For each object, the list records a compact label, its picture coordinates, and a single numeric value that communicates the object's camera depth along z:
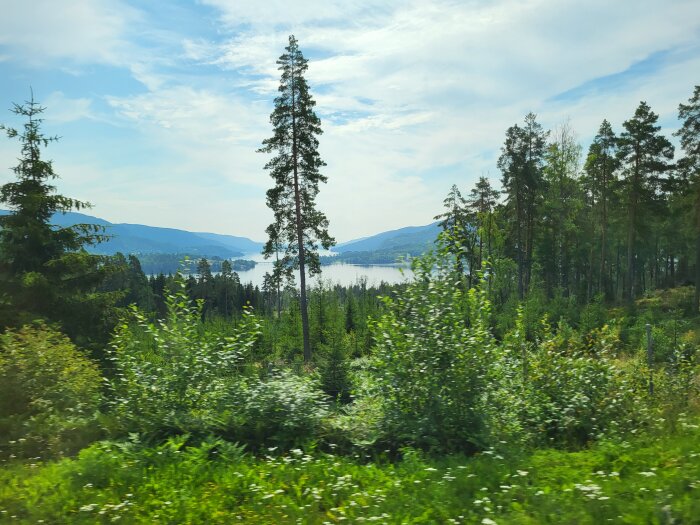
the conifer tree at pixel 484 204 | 44.59
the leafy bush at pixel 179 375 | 6.41
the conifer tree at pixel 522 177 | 35.41
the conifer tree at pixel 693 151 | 28.83
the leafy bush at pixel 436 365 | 6.21
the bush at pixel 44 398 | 6.47
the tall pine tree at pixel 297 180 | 24.05
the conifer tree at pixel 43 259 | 18.14
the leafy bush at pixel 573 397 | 6.80
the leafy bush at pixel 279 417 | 6.31
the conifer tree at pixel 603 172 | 36.16
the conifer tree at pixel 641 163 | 32.09
